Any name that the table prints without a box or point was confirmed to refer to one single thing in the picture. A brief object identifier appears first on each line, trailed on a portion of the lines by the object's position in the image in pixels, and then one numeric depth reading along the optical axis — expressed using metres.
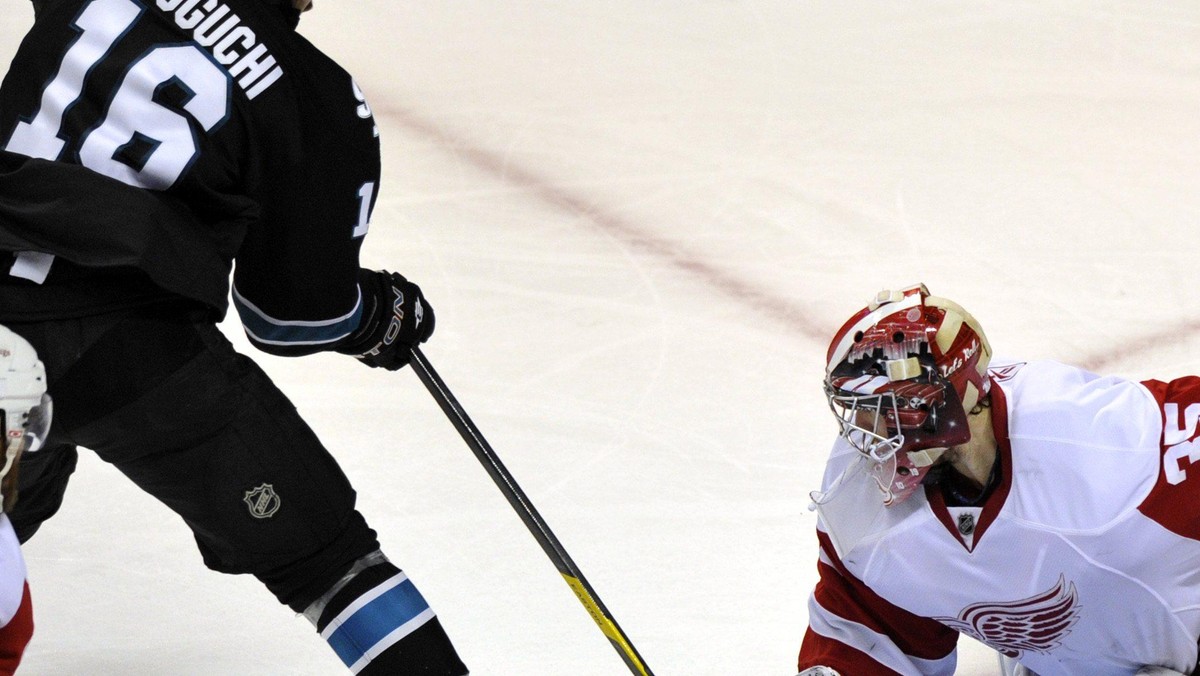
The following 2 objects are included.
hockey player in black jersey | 19.19
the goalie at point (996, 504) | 19.18
